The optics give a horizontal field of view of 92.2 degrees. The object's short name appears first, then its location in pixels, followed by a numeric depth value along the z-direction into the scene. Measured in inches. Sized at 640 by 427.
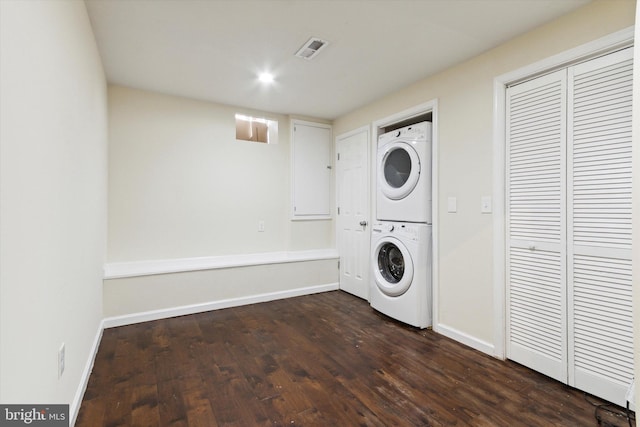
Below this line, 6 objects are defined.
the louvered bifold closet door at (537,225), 77.7
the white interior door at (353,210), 144.6
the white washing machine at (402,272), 110.7
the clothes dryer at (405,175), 112.2
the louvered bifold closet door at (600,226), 67.1
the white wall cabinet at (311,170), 162.7
